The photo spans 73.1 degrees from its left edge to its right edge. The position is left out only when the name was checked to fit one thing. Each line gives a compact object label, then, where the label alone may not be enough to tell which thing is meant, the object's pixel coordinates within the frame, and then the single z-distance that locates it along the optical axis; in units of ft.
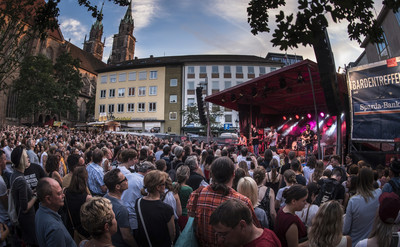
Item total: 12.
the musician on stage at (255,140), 58.23
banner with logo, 33.27
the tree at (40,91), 137.39
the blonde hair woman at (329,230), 7.44
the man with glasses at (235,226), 5.82
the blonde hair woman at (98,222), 7.00
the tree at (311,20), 13.42
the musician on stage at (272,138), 64.34
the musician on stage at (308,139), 49.90
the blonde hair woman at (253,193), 10.60
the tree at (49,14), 19.48
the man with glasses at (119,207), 9.61
